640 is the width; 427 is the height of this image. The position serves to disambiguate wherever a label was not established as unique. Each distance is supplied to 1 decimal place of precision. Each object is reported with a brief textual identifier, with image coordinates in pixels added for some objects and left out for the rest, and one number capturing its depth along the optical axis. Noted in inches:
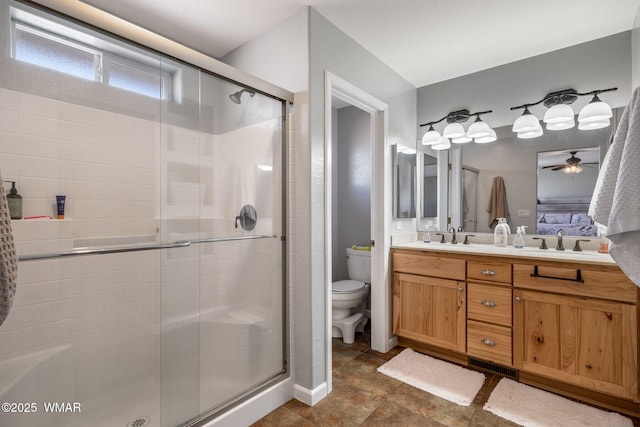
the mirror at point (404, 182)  109.8
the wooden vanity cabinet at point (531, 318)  70.0
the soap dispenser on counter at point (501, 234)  101.1
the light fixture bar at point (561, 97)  92.3
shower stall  54.9
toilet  111.7
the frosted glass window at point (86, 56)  48.4
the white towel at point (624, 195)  46.2
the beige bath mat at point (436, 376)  79.4
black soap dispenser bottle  58.7
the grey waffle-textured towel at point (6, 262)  27.8
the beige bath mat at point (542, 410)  68.4
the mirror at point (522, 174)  92.1
